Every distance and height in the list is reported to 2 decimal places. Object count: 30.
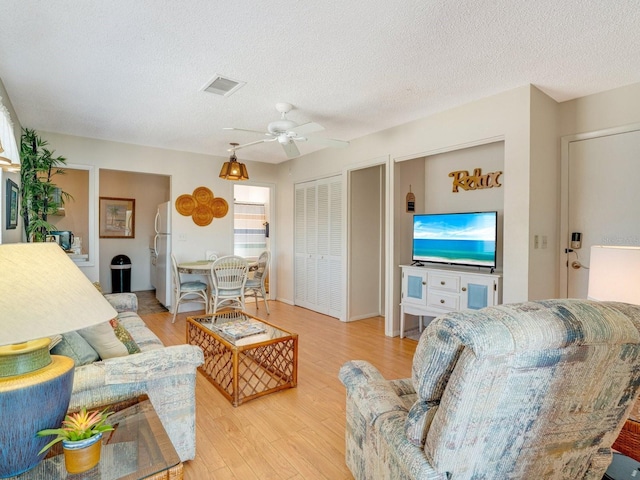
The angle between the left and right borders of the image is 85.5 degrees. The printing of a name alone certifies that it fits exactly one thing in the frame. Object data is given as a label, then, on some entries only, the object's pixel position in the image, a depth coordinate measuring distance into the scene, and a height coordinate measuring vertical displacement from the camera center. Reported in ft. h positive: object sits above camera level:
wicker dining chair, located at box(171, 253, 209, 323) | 15.49 -2.22
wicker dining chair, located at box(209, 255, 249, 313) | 14.62 -1.71
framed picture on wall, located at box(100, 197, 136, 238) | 21.94 +1.35
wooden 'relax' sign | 12.14 +2.18
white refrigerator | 17.13 -0.80
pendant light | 13.39 +2.64
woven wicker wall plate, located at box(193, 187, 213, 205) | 17.49 +2.21
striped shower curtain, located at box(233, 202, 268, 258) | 25.17 +0.71
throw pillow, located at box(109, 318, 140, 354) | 6.70 -2.03
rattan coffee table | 8.38 -3.27
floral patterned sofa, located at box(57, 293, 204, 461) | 4.85 -2.20
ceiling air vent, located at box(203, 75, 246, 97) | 9.01 +4.15
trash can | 21.66 -2.23
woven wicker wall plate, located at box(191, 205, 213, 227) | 17.49 +1.19
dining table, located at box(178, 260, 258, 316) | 14.94 -1.30
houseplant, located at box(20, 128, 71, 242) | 11.62 +1.71
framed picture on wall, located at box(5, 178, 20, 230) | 9.51 +0.97
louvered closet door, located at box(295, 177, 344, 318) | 16.02 -0.34
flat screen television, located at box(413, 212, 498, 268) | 10.93 +0.05
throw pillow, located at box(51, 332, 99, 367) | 5.28 -1.73
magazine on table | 9.22 -2.52
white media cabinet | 10.51 -1.66
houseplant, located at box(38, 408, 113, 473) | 3.41 -2.02
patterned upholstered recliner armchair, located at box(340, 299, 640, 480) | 2.92 -1.39
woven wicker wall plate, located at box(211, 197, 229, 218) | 18.03 +1.67
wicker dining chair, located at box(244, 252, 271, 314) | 16.16 -1.93
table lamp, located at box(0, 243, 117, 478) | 2.84 -0.75
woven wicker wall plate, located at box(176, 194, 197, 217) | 16.98 +1.69
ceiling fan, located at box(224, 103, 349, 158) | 10.41 +3.32
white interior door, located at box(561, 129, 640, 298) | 9.34 +1.25
